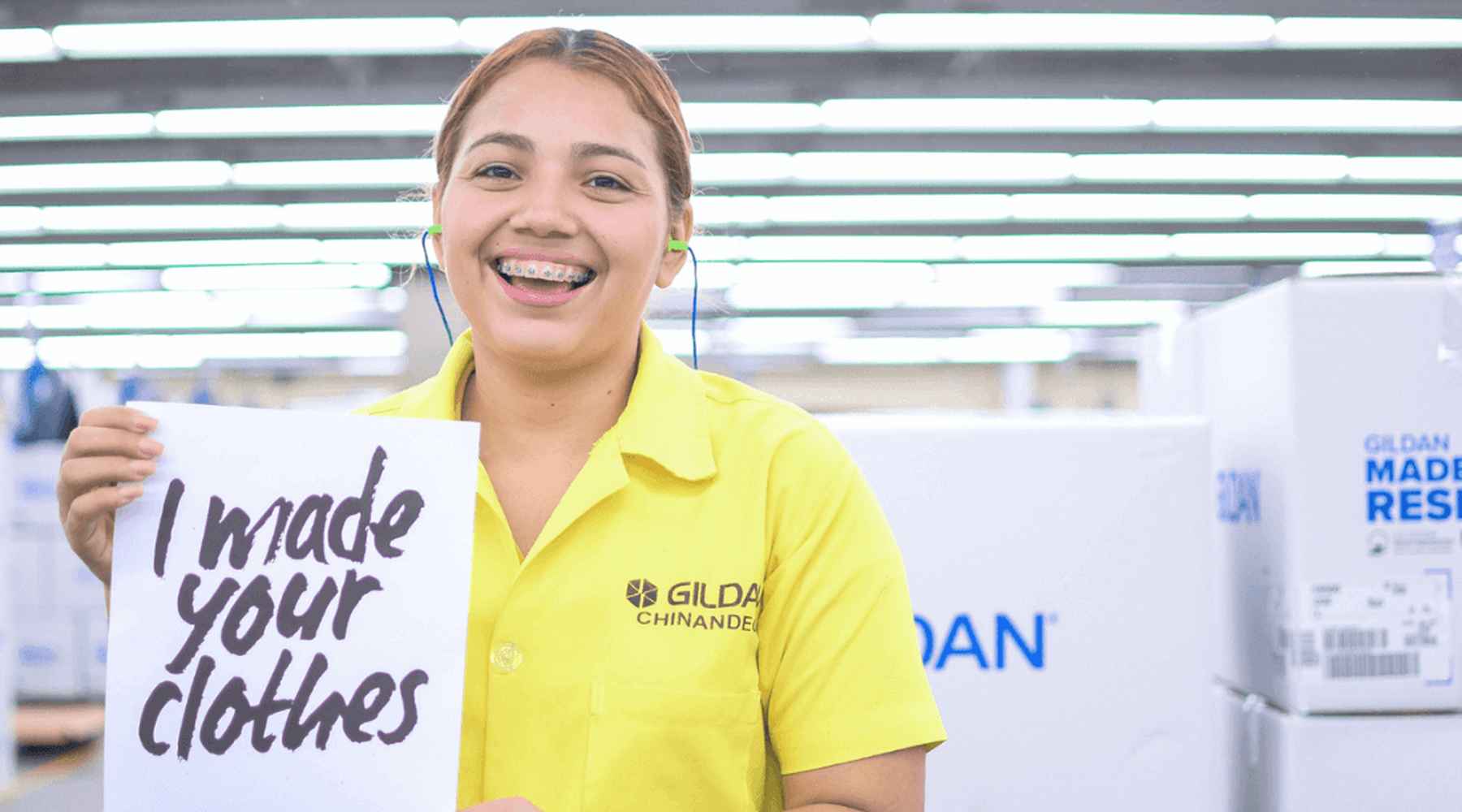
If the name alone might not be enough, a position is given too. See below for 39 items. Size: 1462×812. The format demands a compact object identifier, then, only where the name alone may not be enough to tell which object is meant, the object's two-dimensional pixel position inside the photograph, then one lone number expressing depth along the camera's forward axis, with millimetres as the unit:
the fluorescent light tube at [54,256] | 9727
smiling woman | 955
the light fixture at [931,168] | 7273
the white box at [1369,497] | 1515
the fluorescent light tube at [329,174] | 7336
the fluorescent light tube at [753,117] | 6328
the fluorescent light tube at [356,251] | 9469
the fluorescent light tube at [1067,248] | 9703
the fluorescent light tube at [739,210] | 8047
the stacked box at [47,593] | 5441
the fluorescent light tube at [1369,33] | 5082
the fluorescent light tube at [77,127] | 6586
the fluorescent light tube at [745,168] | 7289
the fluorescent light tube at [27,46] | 5410
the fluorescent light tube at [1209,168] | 7285
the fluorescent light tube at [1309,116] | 6172
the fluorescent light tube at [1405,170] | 7164
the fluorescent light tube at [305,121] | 6375
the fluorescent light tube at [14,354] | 12991
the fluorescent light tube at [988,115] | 6289
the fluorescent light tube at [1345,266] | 9805
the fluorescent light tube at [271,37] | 5195
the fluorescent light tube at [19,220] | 8560
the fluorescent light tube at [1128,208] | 8336
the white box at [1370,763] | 1521
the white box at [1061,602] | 1461
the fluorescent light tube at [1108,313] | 12742
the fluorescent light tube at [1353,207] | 7988
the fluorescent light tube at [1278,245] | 9383
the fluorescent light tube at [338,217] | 8430
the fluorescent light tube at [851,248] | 9750
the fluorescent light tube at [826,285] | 10922
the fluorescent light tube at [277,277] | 10539
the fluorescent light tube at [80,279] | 10252
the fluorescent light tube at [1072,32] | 5168
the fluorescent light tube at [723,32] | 5129
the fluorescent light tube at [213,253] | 9641
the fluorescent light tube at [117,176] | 7480
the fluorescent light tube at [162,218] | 8539
